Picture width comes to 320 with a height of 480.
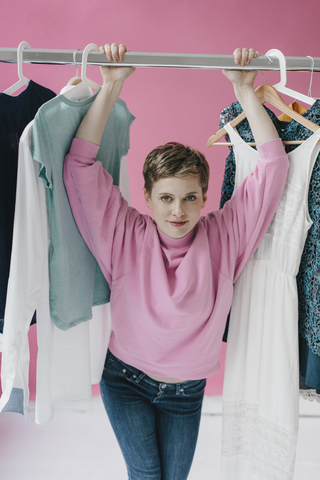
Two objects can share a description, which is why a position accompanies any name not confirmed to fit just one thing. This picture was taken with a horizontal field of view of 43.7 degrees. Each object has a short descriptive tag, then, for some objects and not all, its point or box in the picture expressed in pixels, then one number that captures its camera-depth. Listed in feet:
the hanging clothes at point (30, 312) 3.06
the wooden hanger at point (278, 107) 3.52
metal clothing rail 3.27
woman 3.52
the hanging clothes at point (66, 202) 3.15
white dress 3.64
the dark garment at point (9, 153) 3.28
